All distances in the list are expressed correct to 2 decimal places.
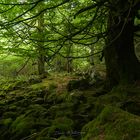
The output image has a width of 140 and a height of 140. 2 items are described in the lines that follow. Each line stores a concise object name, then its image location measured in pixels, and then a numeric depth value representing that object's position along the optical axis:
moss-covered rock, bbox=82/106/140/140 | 2.00
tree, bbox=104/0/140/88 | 4.42
